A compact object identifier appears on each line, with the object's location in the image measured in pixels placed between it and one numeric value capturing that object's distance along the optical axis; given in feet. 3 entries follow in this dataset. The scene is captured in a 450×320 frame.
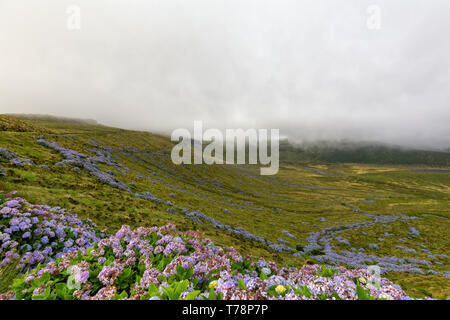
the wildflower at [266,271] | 14.83
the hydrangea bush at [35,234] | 17.20
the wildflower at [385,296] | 9.55
